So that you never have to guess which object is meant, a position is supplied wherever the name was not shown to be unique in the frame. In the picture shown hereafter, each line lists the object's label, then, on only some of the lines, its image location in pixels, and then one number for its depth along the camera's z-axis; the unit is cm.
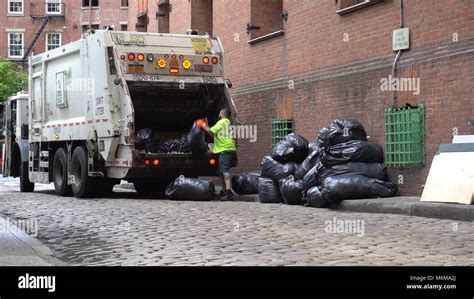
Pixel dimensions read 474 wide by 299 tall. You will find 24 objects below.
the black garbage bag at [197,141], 1362
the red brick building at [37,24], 5023
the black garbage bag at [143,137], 1352
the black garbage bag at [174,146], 1382
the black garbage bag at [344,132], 1155
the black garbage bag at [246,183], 1382
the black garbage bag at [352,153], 1123
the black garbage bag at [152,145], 1359
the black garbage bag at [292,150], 1270
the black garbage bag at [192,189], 1334
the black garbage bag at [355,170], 1109
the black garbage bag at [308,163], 1192
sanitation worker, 1352
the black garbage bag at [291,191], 1187
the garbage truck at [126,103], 1312
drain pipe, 1164
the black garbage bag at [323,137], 1166
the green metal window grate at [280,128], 1502
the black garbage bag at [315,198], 1102
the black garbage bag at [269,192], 1256
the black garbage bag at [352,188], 1077
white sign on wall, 1147
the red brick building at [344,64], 1060
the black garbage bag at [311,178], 1142
